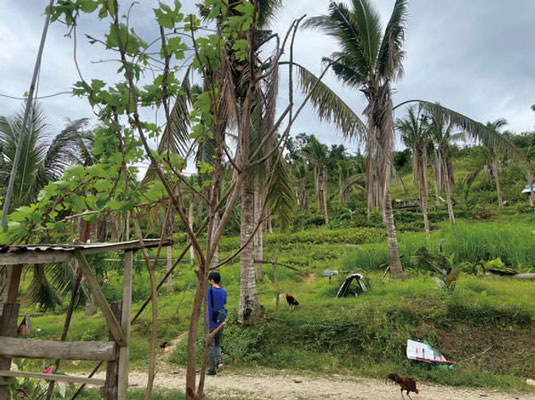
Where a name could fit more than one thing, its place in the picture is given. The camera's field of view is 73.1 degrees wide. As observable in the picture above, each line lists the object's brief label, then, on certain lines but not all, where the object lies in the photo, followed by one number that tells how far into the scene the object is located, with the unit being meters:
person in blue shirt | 5.55
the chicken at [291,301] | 8.23
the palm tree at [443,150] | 20.30
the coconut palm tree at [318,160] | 29.93
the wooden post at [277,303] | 8.25
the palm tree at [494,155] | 27.42
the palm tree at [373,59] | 9.29
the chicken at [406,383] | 4.61
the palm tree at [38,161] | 6.76
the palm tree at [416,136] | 19.28
